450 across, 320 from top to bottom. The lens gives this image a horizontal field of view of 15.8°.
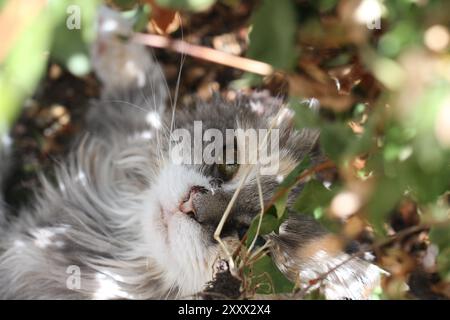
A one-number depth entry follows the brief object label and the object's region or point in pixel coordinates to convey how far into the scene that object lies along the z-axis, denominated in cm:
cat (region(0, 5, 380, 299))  106
